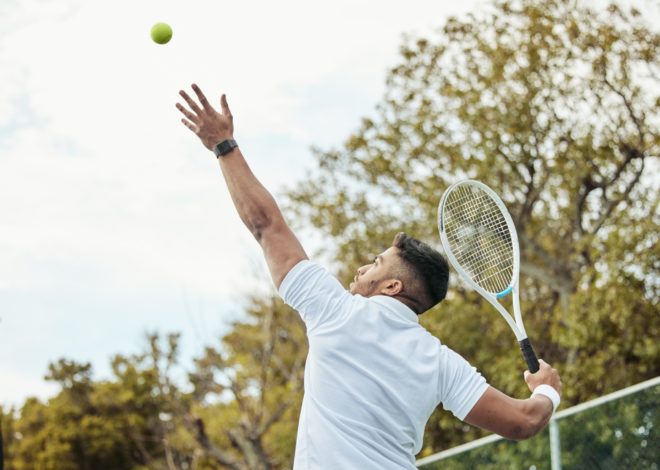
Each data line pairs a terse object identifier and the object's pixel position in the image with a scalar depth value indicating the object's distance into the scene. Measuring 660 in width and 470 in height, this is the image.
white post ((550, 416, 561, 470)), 7.48
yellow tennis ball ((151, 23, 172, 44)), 5.00
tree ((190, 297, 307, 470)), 14.56
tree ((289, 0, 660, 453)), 14.15
